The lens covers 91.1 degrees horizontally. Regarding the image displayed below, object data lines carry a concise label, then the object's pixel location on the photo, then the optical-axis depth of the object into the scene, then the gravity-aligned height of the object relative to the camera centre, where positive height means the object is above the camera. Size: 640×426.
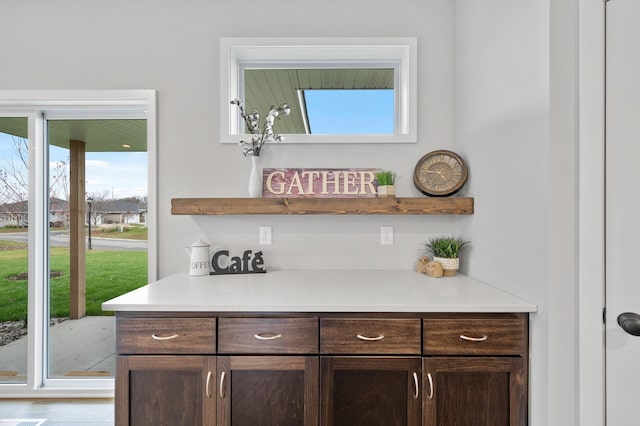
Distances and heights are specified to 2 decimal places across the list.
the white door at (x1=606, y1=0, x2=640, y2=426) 1.02 +0.01
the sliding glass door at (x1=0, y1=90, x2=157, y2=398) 2.12 -0.21
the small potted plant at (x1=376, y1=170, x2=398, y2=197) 1.89 +0.16
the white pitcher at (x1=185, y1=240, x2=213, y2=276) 1.83 -0.29
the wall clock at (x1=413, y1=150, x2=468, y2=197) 1.87 +0.23
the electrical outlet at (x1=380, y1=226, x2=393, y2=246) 2.01 -0.16
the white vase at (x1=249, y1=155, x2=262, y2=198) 1.91 +0.17
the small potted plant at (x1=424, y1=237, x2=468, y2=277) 1.81 -0.24
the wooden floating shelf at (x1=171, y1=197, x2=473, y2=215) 1.82 +0.03
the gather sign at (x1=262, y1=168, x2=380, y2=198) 1.98 +0.17
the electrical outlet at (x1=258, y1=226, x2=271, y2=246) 2.02 -0.17
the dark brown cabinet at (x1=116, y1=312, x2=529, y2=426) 1.27 -0.64
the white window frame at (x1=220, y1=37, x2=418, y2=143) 2.00 +1.02
